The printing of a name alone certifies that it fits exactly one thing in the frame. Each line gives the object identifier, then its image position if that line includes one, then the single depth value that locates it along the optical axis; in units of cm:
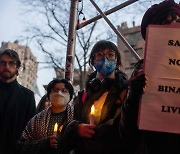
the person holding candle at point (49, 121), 305
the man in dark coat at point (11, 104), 359
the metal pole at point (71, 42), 555
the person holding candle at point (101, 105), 216
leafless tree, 1565
